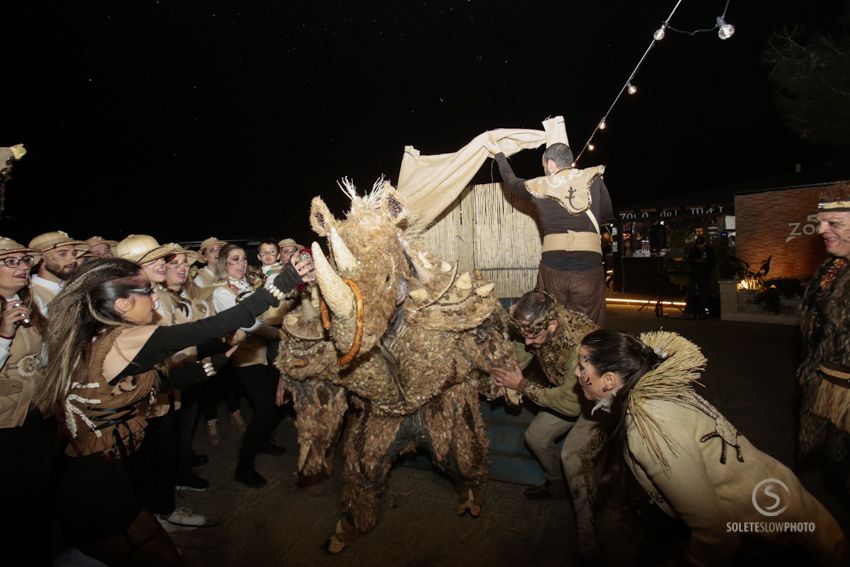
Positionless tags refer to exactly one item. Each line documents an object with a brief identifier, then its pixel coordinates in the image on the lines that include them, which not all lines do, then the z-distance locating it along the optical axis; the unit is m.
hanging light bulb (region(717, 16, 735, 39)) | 3.17
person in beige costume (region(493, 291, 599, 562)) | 2.76
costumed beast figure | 2.07
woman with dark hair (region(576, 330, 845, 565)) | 1.63
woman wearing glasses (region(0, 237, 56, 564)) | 2.47
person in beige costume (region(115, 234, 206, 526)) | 3.32
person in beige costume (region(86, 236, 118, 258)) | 4.12
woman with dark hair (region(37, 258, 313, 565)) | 1.91
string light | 3.18
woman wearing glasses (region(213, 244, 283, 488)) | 3.81
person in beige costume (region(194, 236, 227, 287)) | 5.13
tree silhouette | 7.88
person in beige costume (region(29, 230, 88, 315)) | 3.49
